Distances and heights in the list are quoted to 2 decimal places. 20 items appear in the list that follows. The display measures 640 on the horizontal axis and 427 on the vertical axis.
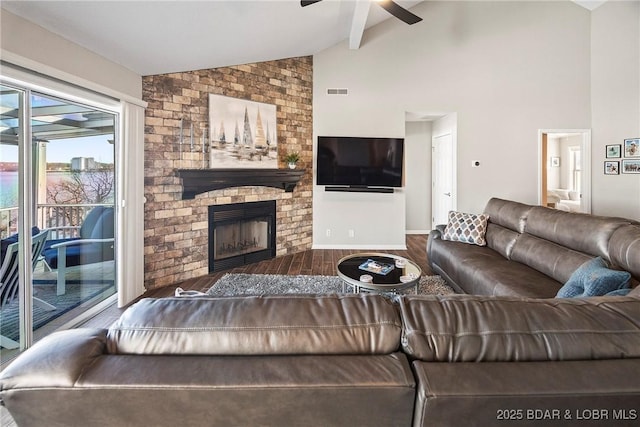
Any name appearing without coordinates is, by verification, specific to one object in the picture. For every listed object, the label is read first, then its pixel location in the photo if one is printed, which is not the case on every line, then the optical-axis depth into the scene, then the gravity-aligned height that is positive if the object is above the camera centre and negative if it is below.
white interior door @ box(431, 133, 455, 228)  6.15 +0.57
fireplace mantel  4.03 +0.37
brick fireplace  3.78 +0.65
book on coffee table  3.02 -0.60
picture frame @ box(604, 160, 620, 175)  5.34 +0.64
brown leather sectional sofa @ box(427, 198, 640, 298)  2.39 -0.42
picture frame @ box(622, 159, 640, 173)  5.08 +0.63
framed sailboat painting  4.38 +1.04
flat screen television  5.47 +0.75
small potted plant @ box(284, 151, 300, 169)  5.14 +0.74
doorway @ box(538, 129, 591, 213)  5.67 +0.82
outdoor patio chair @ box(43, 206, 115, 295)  2.95 -0.41
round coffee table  2.70 -0.63
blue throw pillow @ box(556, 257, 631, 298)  1.84 -0.45
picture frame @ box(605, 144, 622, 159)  5.32 +0.91
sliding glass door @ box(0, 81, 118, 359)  2.37 -0.03
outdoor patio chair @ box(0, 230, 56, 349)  2.33 -0.55
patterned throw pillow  3.90 -0.29
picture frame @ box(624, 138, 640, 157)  5.08 +0.93
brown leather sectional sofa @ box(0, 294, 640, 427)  0.79 -0.42
